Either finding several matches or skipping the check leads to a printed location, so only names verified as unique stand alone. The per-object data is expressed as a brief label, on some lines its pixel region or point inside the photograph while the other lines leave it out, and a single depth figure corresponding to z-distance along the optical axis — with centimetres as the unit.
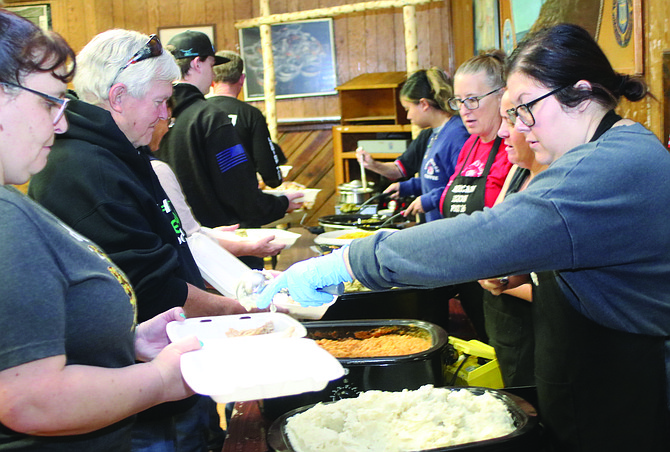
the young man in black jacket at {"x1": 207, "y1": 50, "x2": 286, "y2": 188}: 367
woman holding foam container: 94
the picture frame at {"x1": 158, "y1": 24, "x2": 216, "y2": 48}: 787
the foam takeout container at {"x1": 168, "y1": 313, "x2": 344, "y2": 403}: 98
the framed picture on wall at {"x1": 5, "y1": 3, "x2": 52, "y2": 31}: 788
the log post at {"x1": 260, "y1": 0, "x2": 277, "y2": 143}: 698
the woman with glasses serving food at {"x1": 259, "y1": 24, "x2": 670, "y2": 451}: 117
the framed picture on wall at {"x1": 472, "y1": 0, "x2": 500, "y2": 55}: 464
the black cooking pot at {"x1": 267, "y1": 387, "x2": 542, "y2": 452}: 118
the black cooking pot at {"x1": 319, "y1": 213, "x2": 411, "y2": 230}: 355
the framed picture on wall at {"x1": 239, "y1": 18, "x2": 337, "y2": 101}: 755
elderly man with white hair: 151
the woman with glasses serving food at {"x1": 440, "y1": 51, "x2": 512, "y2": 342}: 267
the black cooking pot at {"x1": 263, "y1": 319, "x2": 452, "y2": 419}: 152
